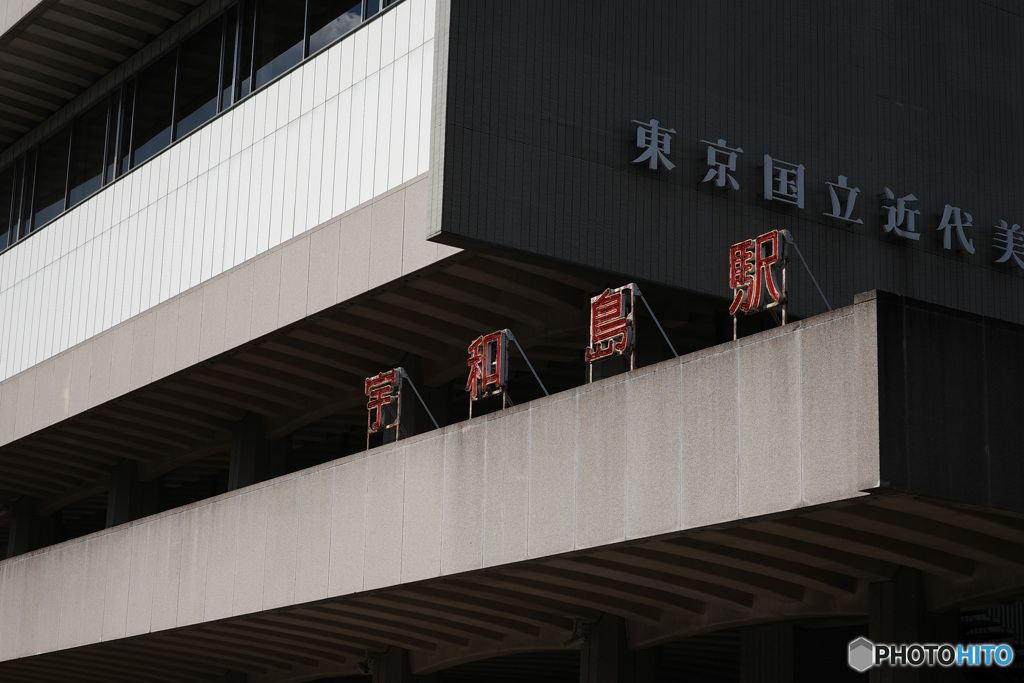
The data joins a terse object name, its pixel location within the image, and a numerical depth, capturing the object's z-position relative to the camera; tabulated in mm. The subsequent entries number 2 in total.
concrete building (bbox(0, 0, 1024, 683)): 14445
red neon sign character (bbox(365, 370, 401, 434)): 20516
